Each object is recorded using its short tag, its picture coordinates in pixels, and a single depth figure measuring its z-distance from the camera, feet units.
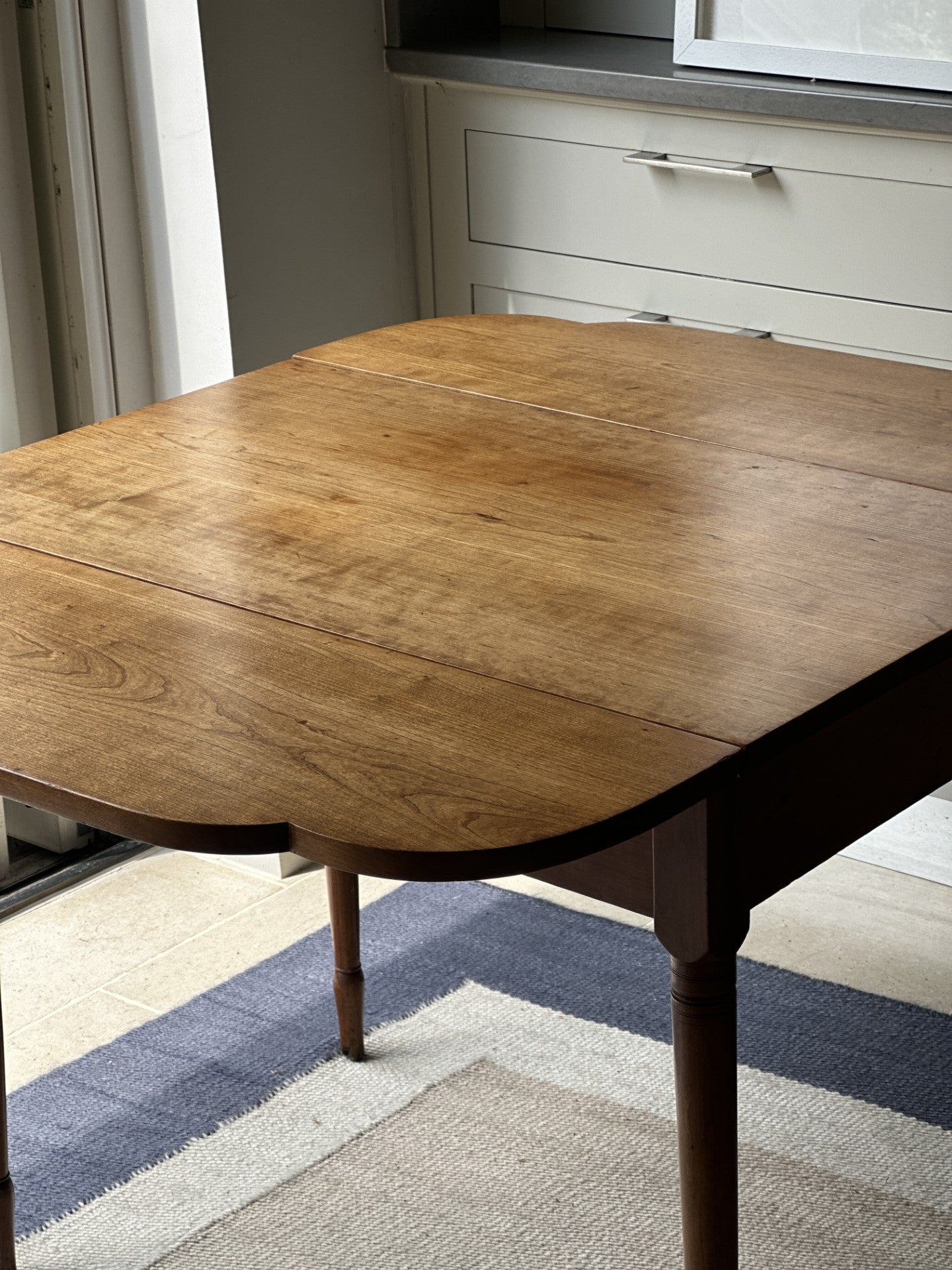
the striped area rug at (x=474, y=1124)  5.98
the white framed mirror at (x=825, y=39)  7.62
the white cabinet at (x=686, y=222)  7.65
